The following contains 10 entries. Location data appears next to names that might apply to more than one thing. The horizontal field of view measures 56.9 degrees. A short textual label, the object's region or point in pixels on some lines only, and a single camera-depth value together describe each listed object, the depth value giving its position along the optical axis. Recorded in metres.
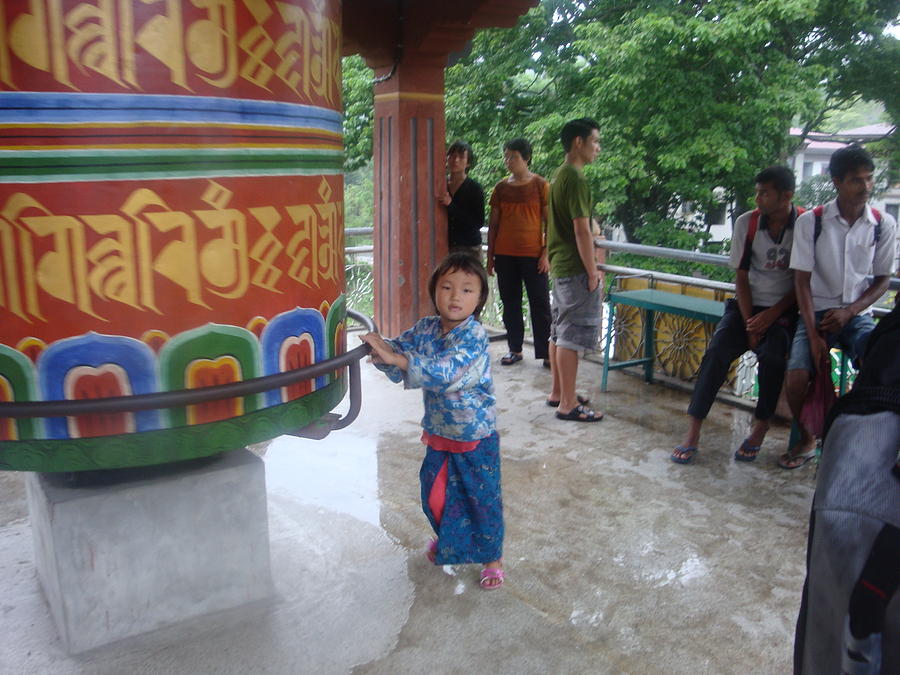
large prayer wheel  1.85
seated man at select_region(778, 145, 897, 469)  3.99
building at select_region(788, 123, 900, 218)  15.77
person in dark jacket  6.50
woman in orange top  5.93
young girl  2.75
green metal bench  4.98
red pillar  6.38
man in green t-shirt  4.71
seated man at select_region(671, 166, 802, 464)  4.25
